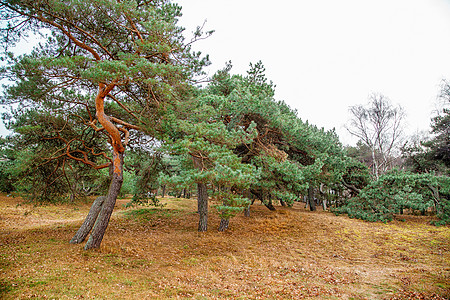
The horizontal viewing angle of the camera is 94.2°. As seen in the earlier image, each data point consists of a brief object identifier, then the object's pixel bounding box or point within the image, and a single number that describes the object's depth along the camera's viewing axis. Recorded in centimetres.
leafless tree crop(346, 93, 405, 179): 1702
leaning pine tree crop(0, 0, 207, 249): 522
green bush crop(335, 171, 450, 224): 1115
